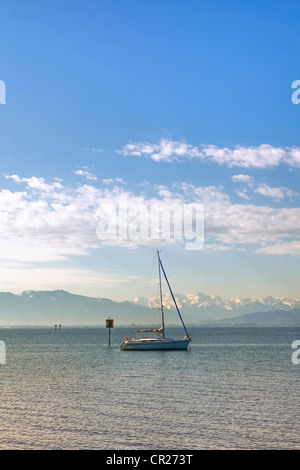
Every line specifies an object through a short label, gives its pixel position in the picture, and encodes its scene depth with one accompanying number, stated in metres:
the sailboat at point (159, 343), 109.75
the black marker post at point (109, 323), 133.38
